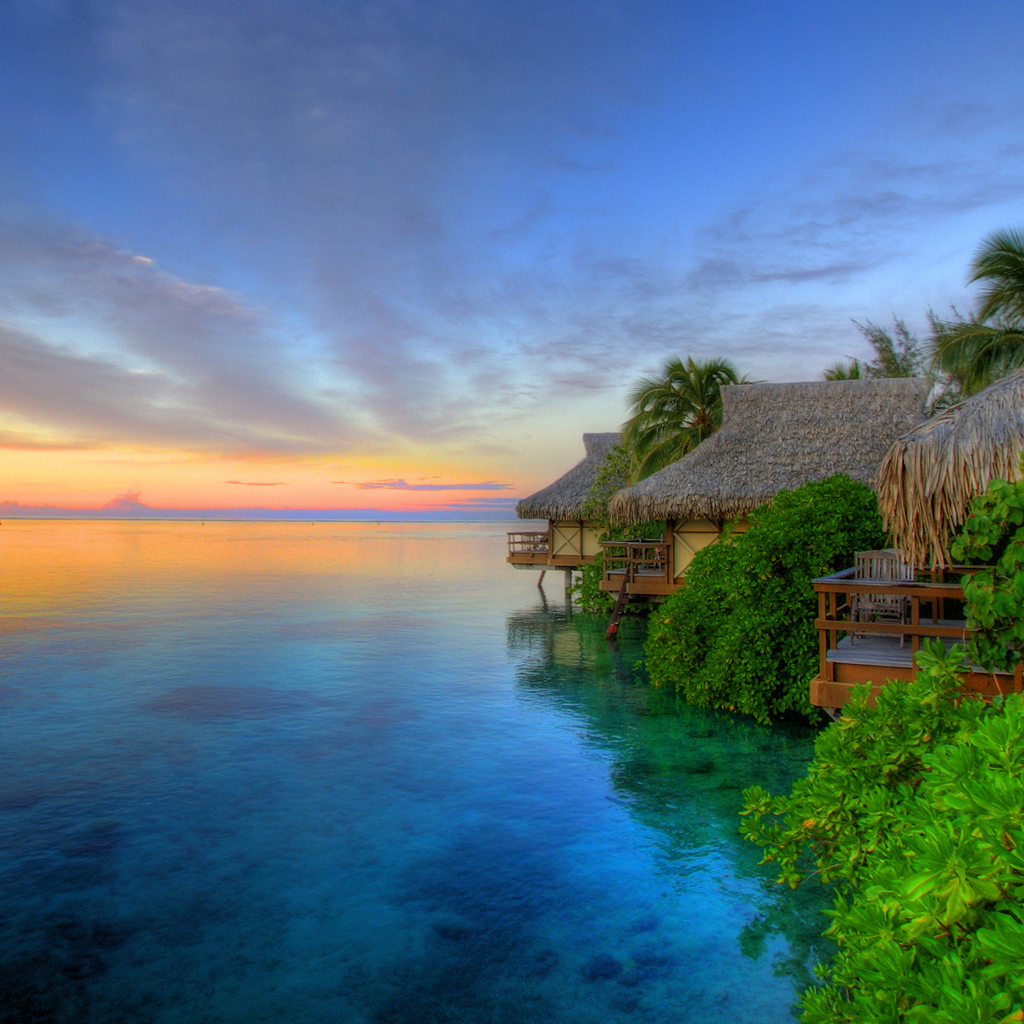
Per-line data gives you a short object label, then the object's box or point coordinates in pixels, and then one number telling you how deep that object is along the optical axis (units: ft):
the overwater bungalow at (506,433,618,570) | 78.43
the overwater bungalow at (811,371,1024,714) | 18.89
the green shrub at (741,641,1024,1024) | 5.36
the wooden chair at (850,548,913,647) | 28.91
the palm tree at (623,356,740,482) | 64.23
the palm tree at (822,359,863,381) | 75.25
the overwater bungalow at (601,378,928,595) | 47.52
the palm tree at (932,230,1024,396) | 47.65
